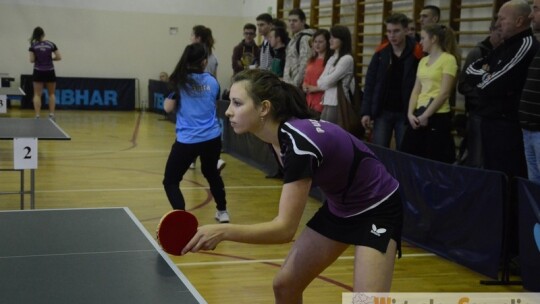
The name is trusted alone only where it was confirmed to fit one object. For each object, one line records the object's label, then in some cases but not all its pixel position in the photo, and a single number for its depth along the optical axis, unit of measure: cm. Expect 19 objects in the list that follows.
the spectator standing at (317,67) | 752
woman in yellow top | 598
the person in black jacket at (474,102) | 601
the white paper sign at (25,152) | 536
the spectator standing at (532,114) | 471
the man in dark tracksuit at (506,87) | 509
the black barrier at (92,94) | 1644
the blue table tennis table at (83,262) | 246
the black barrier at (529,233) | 436
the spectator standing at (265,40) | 902
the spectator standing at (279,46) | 866
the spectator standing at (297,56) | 812
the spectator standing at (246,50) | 1073
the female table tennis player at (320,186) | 244
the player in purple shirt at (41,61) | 1334
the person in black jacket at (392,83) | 645
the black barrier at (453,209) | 474
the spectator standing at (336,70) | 714
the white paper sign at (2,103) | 934
